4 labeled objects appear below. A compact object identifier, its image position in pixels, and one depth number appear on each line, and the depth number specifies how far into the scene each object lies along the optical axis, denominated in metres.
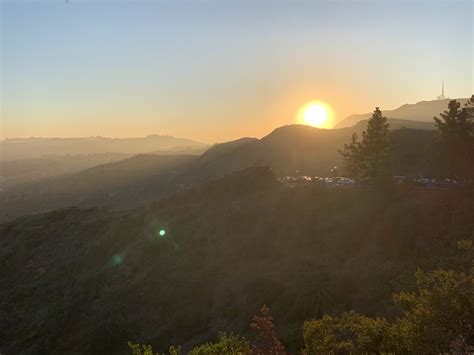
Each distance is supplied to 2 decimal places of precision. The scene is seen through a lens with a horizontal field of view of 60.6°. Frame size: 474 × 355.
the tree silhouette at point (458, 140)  37.56
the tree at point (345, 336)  12.46
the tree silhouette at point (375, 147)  46.22
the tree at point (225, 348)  13.58
